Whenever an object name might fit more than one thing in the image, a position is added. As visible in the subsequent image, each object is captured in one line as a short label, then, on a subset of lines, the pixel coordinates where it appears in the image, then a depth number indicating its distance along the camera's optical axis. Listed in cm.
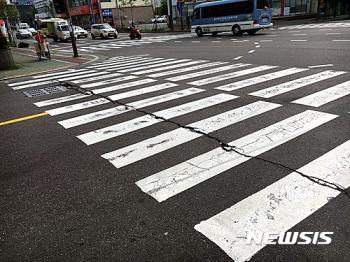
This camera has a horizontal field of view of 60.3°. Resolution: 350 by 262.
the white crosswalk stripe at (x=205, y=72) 1043
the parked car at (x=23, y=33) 5497
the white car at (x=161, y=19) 7181
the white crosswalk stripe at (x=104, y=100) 740
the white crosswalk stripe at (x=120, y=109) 646
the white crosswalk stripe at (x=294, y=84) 748
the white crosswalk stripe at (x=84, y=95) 827
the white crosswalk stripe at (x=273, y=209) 279
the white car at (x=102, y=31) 3830
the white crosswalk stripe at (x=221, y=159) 374
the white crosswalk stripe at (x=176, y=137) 462
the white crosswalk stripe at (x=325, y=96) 646
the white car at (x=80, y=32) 4388
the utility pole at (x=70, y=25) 1655
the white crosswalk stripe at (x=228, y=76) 942
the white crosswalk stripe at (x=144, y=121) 554
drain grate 951
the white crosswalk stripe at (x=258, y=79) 845
